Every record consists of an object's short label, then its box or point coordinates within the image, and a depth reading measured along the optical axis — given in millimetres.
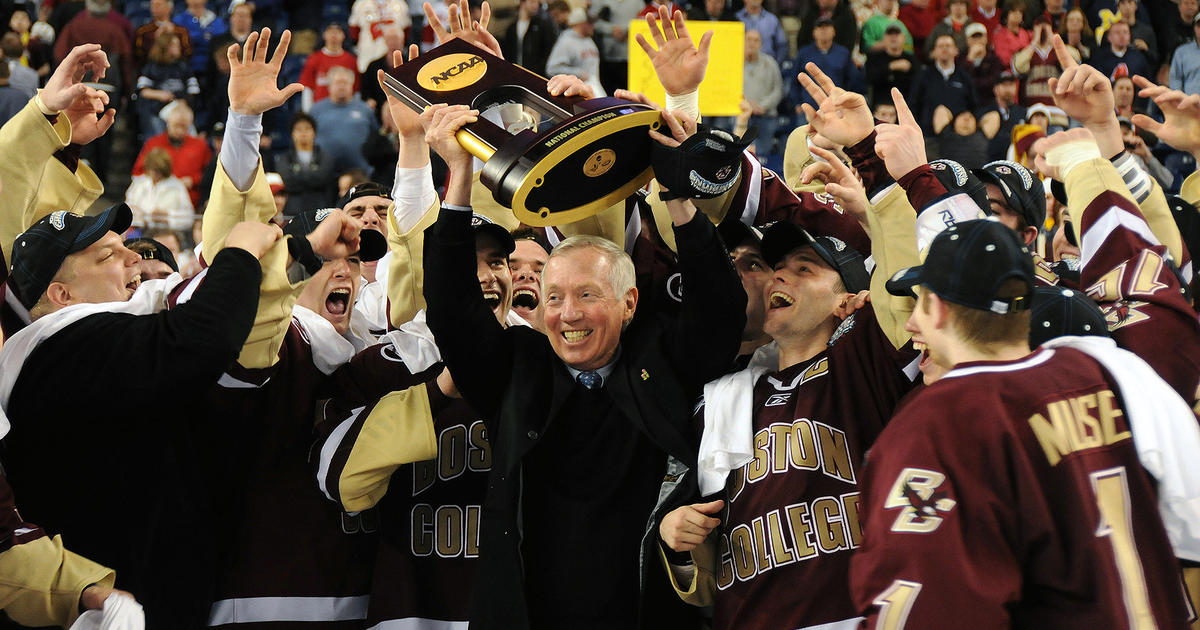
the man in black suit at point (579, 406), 3062
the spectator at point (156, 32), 11094
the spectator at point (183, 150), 9820
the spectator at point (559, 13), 11273
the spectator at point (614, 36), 11422
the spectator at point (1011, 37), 12422
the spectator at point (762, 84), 11203
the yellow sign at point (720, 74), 8305
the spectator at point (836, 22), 12125
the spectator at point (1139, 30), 12406
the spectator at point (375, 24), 11078
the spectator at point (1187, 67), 11453
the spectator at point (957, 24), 11852
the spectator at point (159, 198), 9086
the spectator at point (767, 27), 11906
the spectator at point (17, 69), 10055
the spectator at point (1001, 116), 10617
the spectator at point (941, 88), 11031
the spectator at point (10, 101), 9250
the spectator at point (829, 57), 11695
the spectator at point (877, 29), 11961
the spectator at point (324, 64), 10797
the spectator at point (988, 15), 12656
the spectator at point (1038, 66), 11828
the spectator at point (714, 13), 11828
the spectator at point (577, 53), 10922
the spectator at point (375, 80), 10719
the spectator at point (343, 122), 10055
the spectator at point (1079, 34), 12367
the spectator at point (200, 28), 11214
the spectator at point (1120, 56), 12055
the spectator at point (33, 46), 11078
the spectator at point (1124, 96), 10141
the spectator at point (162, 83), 10602
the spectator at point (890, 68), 11508
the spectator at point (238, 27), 11055
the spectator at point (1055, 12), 13039
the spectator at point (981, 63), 11703
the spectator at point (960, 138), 10398
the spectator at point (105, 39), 10938
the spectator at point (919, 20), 12648
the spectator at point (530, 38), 11078
